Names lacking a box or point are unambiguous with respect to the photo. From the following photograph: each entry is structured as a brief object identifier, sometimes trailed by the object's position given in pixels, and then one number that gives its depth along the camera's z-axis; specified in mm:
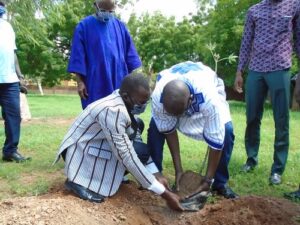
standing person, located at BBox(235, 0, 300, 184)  3320
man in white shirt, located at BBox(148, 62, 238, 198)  2441
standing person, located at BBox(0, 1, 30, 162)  3864
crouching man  2497
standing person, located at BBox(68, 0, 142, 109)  3236
